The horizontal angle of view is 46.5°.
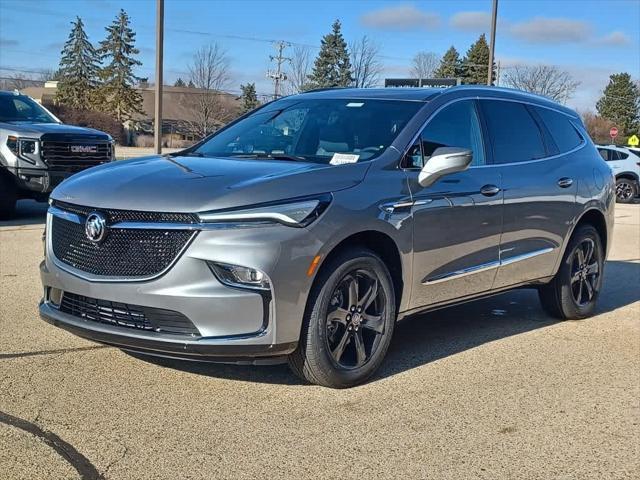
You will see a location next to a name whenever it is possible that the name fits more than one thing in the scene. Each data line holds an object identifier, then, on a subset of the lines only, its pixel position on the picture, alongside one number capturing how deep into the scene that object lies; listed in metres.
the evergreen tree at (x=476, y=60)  60.94
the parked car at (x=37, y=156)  10.84
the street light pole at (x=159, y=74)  15.66
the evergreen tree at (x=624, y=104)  75.94
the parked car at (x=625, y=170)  22.97
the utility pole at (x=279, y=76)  53.78
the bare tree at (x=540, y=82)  53.69
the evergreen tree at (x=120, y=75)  65.12
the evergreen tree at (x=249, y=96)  63.31
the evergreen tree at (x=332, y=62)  54.75
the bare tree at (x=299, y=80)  45.47
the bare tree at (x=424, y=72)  48.16
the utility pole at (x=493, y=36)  23.50
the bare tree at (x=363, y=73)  40.59
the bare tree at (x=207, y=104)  47.72
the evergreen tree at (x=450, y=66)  53.50
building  52.11
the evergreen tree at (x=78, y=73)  66.81
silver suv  3.81
